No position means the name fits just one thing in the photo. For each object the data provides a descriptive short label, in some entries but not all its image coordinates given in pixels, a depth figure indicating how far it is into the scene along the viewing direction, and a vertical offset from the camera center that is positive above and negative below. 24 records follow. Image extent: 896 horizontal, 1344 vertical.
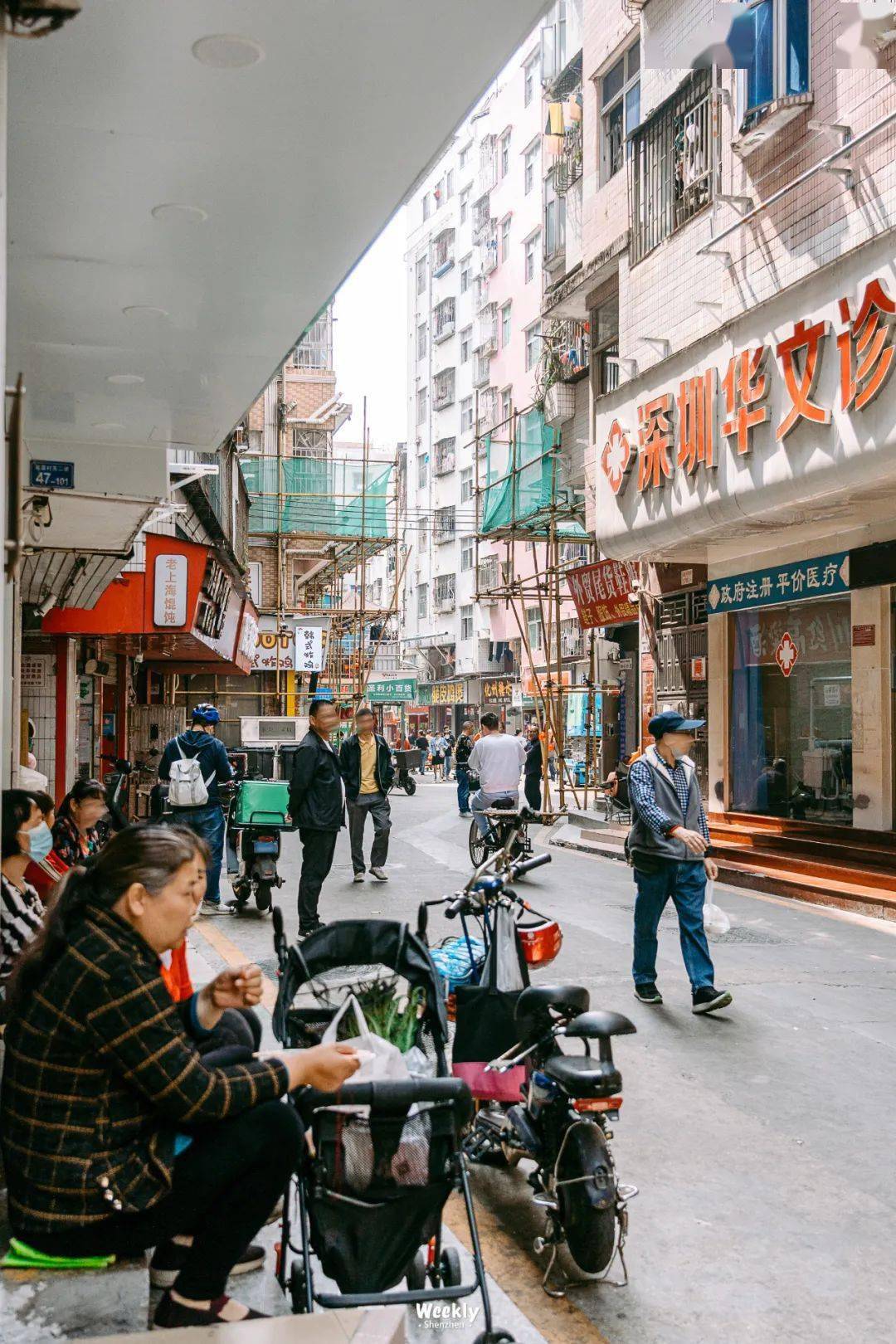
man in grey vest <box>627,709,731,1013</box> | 6.79 -0.89
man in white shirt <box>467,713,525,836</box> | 13.65 -0.80
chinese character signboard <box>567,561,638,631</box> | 19.62 +1.84
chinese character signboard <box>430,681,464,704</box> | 52.00 +0.32
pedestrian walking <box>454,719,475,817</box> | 22.08 -1.57
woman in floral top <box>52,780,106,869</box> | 7.03 -0.70
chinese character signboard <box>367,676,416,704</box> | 49.72 +0.37
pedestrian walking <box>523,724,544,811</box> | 19.67 -1.23
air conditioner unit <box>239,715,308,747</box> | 23.33 -0.61
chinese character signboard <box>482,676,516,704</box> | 46.12 +0.38
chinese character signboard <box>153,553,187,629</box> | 12.32 +1.15
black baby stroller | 2.88 -1.19
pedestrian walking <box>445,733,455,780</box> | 41.47 -1.91
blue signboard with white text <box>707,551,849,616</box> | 13.26 +1.39
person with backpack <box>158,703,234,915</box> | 9.62 -0.64
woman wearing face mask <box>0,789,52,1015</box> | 4.46 -0.73
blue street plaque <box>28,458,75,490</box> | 8.30 +1.60
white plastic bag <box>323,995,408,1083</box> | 3.10 -0.97
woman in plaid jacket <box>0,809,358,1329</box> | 2.62 -0.91
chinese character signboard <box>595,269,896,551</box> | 10.27 +2.93
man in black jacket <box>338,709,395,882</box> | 11.84 -0.86
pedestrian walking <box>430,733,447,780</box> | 39.91 -1.87
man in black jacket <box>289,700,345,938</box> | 8.66 -0.79
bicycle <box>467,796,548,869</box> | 12.31 -1.44
